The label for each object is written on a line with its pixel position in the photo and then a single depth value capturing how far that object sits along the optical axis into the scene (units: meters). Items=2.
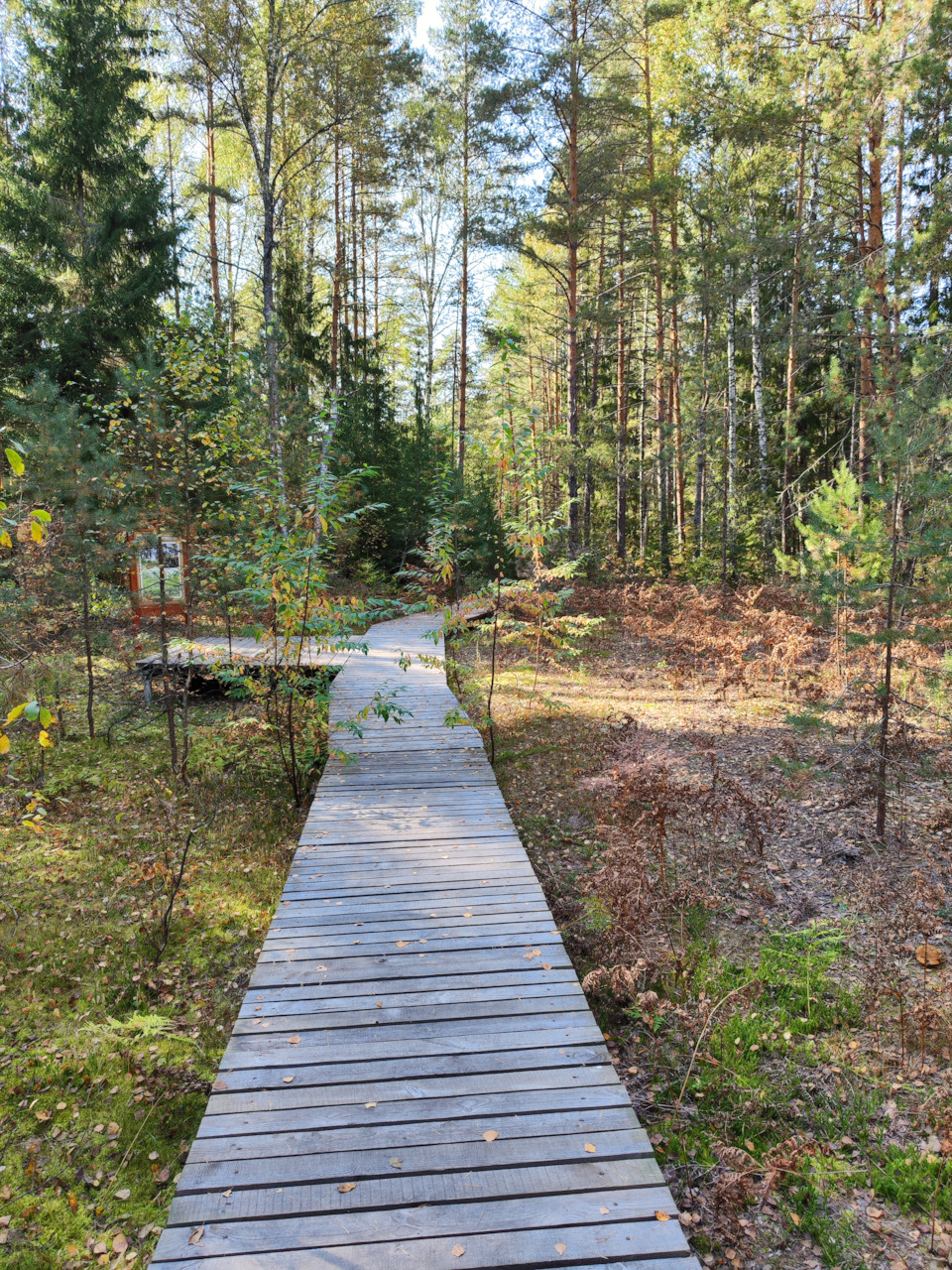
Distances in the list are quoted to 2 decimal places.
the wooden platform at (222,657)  6.89
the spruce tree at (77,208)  13.23
